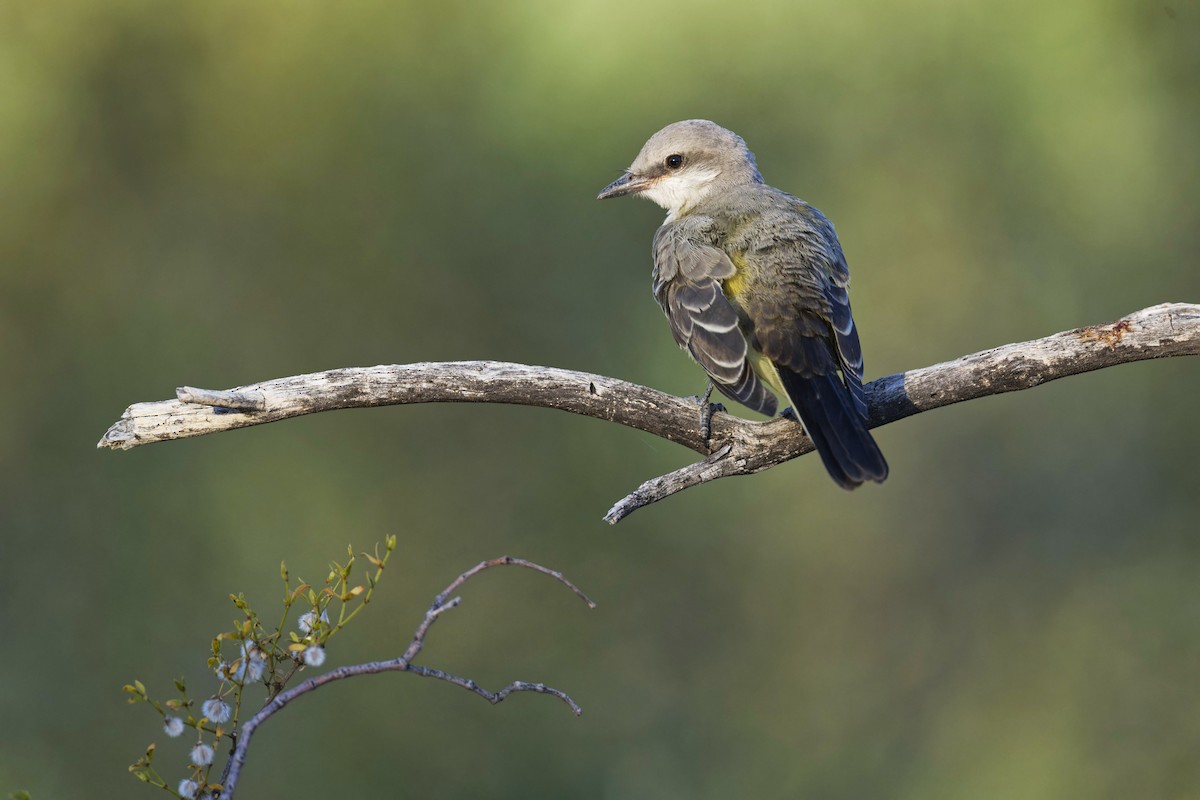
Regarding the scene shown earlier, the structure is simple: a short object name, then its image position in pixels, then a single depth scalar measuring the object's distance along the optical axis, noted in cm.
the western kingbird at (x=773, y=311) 669
